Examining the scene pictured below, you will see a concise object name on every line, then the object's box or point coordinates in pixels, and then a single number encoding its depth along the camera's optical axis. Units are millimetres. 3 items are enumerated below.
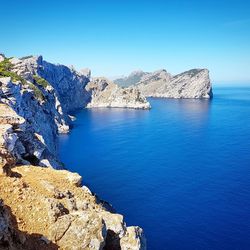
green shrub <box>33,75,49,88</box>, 145775
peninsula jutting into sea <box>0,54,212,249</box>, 18427
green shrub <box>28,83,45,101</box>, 94352
